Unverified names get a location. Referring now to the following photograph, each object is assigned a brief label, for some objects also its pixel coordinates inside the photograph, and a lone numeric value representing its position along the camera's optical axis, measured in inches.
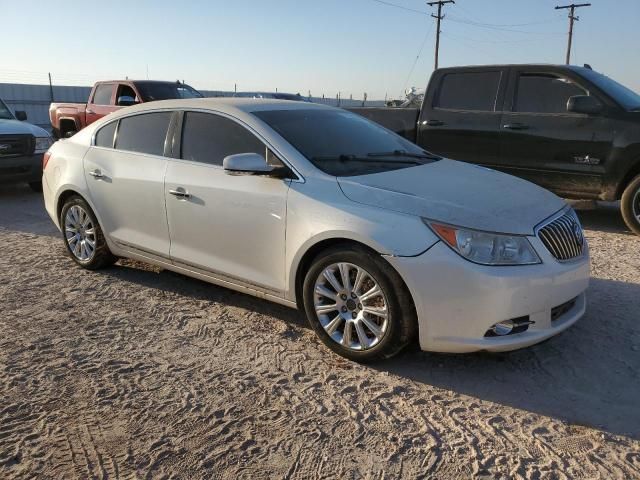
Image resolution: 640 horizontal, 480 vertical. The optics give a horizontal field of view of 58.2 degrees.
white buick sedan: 126.7
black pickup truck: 260.8
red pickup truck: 506.3
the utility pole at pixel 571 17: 1768.0
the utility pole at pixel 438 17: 1650.0
